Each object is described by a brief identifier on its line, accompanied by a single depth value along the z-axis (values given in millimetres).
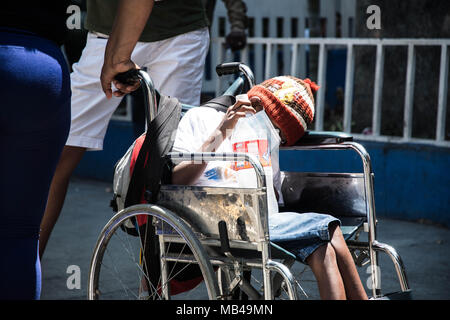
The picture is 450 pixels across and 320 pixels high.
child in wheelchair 4773
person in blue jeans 3684
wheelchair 4629
